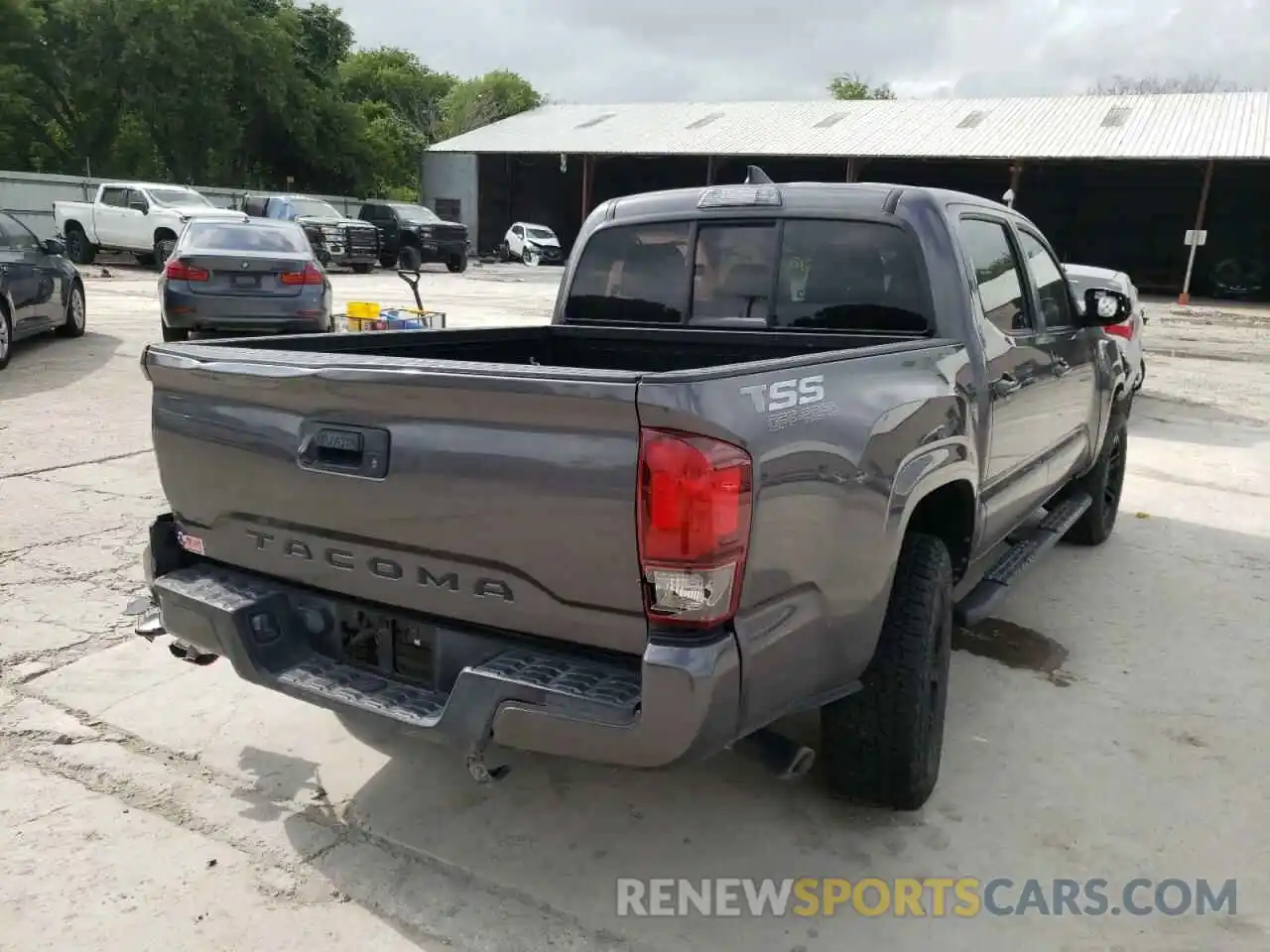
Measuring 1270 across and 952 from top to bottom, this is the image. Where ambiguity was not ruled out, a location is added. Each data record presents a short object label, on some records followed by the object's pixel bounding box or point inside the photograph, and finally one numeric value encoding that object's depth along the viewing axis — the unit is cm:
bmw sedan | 1025
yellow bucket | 900
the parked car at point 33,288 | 957
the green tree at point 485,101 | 6259
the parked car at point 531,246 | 3562
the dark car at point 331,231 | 2469
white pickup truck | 2264
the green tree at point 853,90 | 7469
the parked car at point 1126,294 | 800
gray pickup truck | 211
